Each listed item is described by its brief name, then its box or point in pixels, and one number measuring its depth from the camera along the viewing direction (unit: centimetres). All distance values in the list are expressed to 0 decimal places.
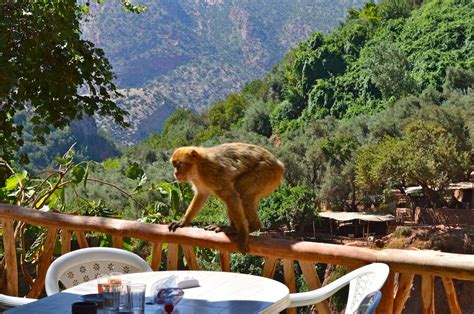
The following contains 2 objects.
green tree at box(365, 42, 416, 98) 4109
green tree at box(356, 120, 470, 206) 2416
